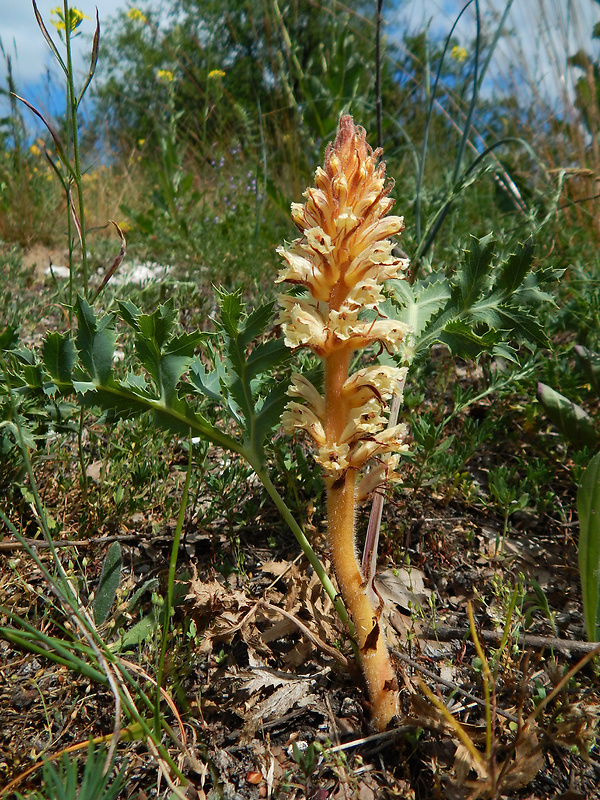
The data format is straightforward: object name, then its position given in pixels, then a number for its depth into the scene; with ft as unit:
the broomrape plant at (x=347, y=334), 0.68
